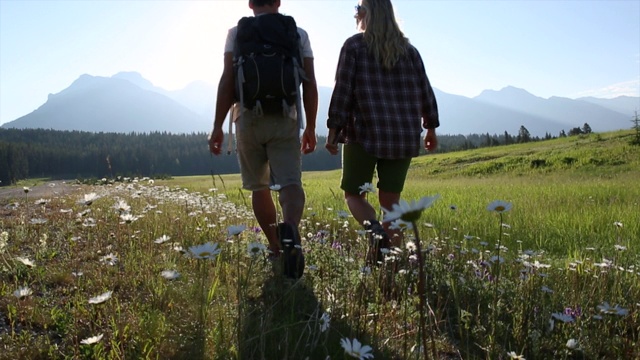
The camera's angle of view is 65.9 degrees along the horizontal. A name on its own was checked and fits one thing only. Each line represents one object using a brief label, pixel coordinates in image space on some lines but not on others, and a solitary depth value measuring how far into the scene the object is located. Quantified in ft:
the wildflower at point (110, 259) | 10.12
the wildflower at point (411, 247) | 10.35
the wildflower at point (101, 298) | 6.42
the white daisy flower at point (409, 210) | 3.91
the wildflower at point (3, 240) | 11.72
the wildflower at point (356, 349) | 4.84
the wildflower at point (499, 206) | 7.66
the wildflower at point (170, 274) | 7.09
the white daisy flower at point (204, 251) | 6.61
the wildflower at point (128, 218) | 9.89
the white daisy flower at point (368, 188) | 10.51
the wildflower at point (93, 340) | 5.96
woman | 13.48
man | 13.05
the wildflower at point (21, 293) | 7.25
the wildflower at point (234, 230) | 7.54
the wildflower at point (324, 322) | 6.43
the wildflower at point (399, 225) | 6.57
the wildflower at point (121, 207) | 11.33
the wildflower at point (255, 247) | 7.55
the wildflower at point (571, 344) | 6.68
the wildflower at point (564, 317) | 7.15
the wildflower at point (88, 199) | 11.14
